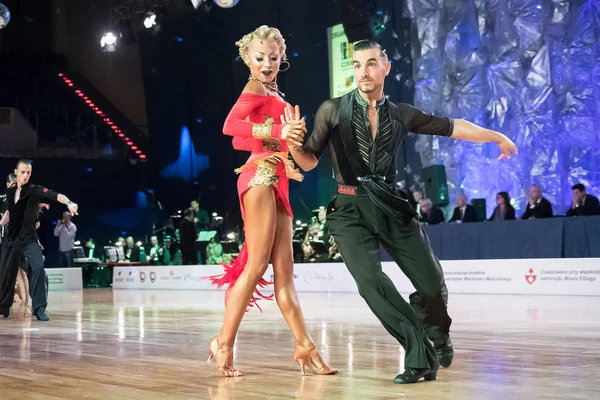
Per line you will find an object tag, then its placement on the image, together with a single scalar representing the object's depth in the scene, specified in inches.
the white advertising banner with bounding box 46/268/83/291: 754.8
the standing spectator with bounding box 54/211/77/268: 801.6
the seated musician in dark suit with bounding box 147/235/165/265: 832.9
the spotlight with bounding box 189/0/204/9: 746.8
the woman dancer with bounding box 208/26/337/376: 179.0
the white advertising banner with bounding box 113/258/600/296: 476.2
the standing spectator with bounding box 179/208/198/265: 749.3
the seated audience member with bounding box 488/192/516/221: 563.8
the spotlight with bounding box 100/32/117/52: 930.7
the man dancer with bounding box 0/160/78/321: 363.3
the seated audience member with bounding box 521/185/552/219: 548.7
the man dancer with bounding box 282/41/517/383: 164.9
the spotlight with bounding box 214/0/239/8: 534.4
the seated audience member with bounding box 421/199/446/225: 609.0
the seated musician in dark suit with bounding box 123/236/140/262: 868.6
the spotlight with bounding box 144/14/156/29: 861.8
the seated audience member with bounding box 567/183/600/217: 522.6
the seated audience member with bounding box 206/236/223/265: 741.3
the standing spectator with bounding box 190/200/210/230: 789.2
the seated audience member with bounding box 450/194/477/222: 593.9
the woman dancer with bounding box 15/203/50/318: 388.9
